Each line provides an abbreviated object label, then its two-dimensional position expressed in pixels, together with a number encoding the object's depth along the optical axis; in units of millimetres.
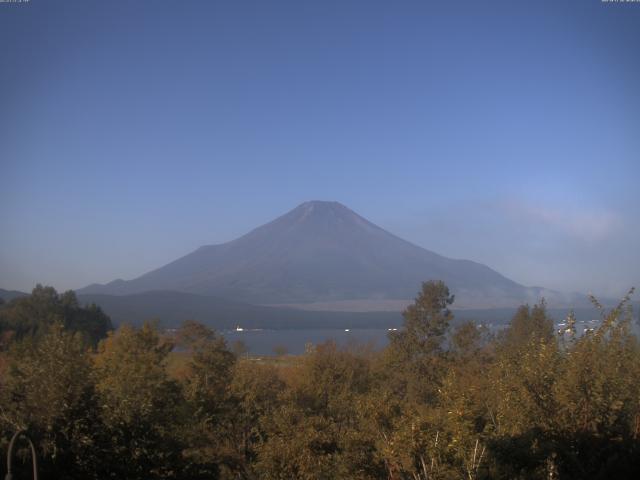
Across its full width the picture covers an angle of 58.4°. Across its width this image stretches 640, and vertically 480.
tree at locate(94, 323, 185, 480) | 10961
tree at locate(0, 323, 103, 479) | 10094
